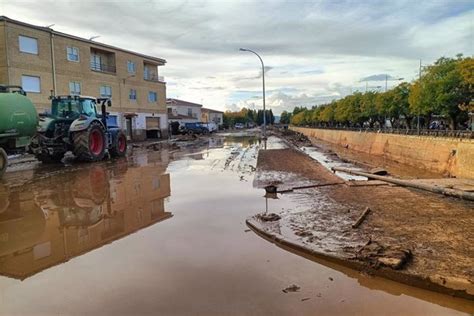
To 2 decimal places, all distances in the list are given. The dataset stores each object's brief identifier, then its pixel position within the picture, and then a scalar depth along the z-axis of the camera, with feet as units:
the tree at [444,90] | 82.26
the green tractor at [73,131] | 59.93
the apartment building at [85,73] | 90.99
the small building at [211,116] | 365.38
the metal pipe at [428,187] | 33.58
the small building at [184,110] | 280.35
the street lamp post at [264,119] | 131.34
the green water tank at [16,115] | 46.47
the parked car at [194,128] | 199.45
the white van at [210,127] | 235.81
